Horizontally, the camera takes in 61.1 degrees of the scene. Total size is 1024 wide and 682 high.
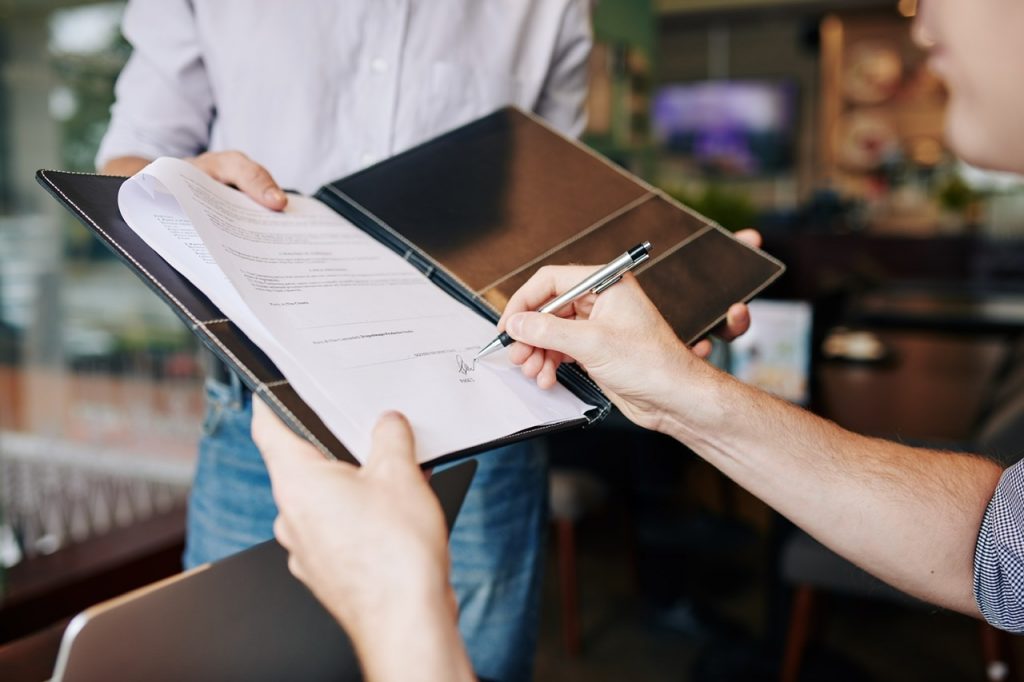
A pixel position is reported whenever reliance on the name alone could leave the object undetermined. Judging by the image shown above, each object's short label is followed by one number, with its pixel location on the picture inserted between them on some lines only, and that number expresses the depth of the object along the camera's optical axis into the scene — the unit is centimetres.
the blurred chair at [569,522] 230
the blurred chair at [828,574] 167
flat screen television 784
